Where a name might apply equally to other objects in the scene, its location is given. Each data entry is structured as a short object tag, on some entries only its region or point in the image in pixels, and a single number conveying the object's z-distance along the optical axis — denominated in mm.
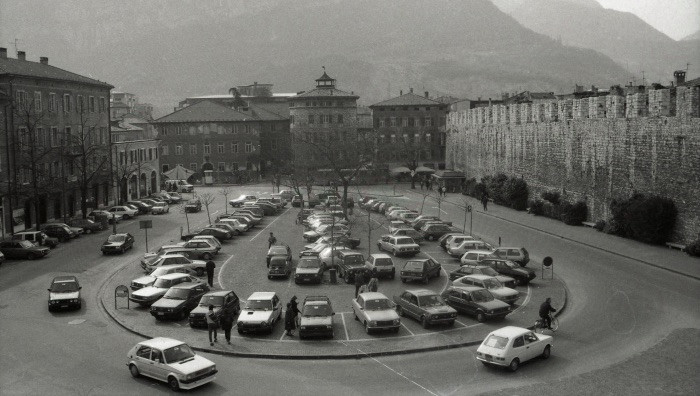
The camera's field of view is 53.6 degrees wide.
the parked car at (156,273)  27875
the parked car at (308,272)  29469
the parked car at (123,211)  52562
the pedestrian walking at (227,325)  21219
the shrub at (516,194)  55250
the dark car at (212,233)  40781
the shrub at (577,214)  45250
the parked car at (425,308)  22375
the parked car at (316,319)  21500
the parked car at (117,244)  37438
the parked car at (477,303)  23141
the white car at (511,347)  18281
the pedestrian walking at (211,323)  20953
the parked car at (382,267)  30312
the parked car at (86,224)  45584
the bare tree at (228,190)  71500
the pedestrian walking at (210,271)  28953
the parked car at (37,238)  38369
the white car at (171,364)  17062
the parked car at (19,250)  36156
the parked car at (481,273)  28078
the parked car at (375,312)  21859
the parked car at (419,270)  29547
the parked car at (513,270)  29000
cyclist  21781
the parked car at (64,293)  25391
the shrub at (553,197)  49469
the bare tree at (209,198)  63166
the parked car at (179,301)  23750
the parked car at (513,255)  32031
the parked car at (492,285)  25375
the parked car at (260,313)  22016
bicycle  21875
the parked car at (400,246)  36156
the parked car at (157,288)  25938
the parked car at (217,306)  22859
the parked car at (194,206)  56938
